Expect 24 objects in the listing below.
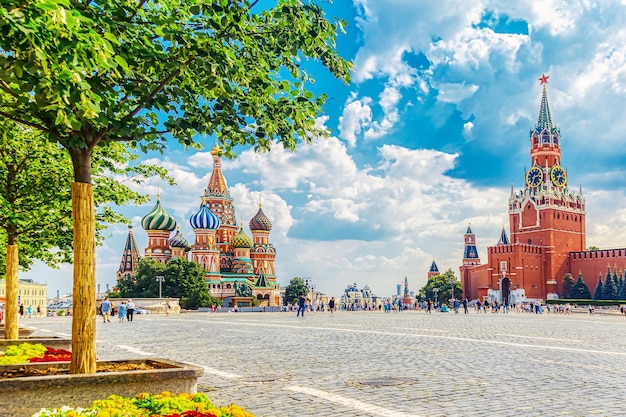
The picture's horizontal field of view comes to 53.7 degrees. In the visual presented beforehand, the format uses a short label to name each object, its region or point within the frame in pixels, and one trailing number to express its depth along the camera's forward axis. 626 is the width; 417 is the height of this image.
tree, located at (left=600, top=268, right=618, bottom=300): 88.31
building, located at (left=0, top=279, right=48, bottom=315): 144.88
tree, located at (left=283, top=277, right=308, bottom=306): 103.75
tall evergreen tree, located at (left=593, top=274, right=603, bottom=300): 89.96
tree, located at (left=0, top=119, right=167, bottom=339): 11.17
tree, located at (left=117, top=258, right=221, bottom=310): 73.50
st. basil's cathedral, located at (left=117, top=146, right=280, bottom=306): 86.50
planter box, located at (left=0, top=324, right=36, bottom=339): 15.72
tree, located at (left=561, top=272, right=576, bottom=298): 97.14
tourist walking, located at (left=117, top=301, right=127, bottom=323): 32.96
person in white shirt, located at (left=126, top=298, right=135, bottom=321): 33.16
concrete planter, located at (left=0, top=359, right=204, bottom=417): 5.84
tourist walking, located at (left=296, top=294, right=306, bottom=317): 39.83
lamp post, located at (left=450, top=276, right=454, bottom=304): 99.26
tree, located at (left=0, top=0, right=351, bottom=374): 5.58
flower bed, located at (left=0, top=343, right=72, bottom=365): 8.02
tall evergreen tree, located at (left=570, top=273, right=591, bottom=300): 93.94
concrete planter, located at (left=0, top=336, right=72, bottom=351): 10.86
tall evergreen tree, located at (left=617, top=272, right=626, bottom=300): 86.92
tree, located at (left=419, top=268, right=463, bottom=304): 105.50
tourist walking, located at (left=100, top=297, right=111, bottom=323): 31.94
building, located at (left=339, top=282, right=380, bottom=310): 70.38
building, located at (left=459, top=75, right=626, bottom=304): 96.31
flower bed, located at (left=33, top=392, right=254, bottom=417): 5.15
